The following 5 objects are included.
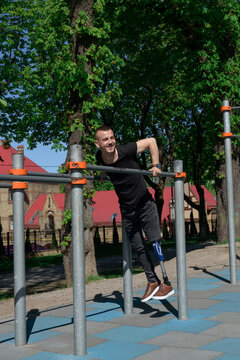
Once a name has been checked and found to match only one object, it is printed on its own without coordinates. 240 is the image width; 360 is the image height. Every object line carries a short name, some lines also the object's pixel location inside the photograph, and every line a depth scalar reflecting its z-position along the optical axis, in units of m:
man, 4.50
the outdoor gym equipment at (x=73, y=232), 3.71
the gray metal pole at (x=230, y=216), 6.95
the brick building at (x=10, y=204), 57.58
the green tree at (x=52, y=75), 10.43
